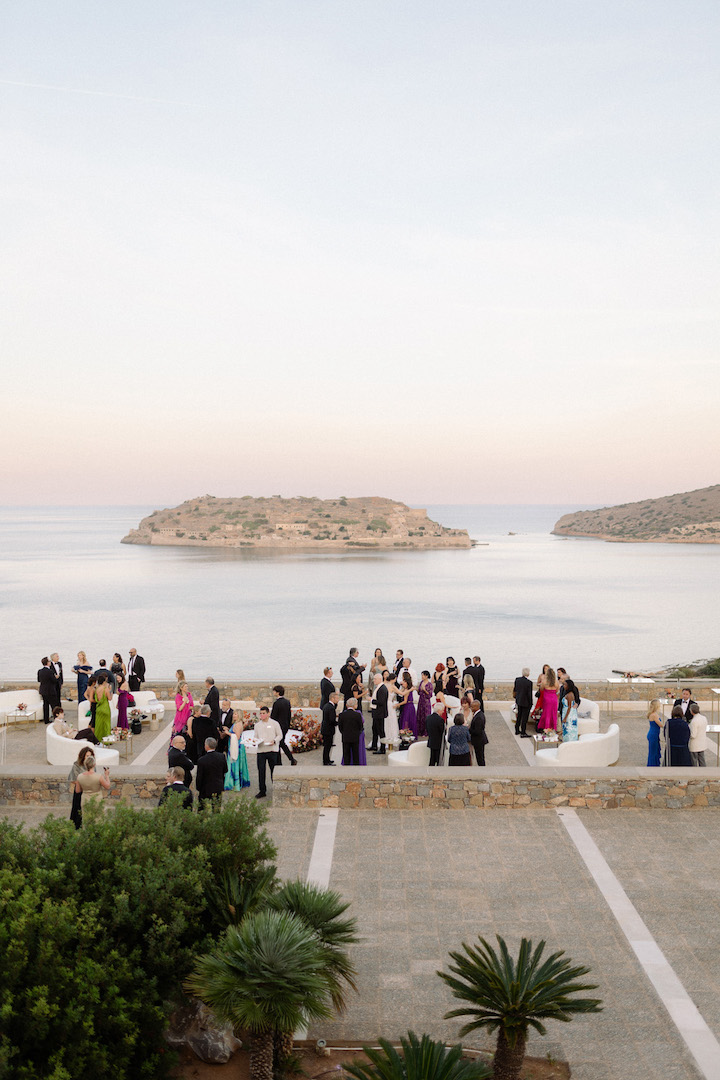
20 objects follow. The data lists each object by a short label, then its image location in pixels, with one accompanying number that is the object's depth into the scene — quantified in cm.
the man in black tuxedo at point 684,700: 1322
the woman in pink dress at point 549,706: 1527
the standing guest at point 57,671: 1655
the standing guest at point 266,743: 1179
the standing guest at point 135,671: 1778
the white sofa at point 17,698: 1703
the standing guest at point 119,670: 1636
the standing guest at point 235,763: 1222
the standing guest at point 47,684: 1644
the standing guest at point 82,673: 1747
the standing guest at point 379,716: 1465
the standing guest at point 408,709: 1549
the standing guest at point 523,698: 1541
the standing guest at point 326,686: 1517
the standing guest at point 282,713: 1271
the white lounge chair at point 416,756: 1319
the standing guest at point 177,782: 851
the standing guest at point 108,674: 1531
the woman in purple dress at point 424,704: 1550
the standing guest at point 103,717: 1440
